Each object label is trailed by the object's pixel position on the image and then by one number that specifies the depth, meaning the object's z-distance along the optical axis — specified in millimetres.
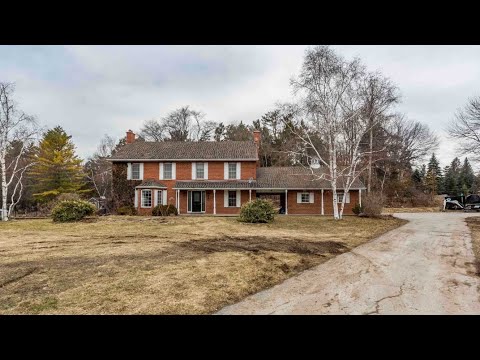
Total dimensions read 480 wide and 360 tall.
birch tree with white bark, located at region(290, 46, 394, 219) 18922
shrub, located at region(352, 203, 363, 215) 22531
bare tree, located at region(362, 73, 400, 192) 18875
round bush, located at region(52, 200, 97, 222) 17750
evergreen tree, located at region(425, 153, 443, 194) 41688
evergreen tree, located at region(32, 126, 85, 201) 33719
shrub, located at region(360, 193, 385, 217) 20828
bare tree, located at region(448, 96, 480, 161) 19547
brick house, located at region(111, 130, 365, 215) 24531
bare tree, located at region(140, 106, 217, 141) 45000
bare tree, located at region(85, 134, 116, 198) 40375
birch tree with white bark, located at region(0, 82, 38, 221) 20656
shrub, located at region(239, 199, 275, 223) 17438
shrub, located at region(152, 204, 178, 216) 22953
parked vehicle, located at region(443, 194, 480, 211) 30019
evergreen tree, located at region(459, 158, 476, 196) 44362
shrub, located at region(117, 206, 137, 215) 23567
